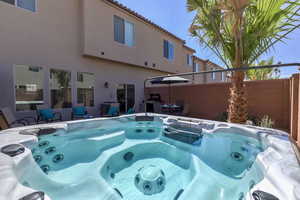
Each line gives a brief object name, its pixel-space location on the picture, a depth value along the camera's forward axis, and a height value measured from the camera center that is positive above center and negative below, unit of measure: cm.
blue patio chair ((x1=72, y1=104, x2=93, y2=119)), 745 -85
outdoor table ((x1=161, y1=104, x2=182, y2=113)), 864 -70
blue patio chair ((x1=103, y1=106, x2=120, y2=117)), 842 -89
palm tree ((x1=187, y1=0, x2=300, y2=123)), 345 +183
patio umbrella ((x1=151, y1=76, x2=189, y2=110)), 819 +95
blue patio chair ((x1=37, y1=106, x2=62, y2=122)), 623 -78
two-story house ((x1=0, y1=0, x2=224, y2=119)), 585 +226
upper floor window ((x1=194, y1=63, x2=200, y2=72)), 1838 +376
